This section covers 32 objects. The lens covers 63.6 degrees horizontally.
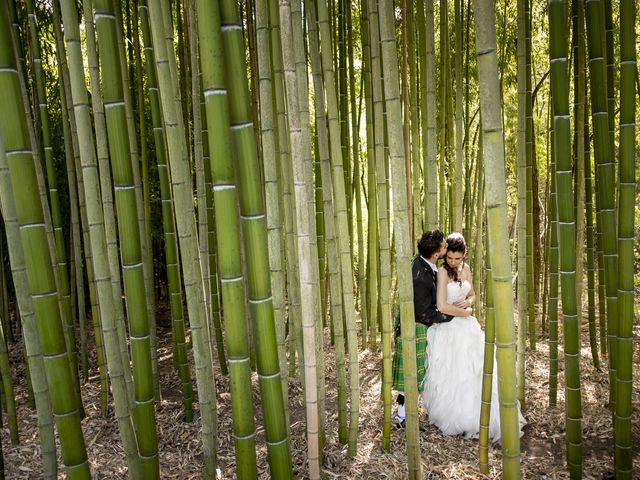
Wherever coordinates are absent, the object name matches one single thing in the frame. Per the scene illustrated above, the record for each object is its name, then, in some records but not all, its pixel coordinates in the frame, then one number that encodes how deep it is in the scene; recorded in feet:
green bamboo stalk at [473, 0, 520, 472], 3.79
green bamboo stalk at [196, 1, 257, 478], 3.30
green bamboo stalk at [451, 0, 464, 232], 8.35
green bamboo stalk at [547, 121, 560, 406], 8.86
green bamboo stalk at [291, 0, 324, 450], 5.32
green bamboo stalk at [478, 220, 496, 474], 6.51
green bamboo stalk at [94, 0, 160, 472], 3.85
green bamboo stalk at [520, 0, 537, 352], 8.32
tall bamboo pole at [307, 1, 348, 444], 6.35
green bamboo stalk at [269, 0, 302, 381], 6.16
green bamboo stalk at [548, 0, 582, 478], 5.11
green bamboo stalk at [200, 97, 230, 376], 9.81
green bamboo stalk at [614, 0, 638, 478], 5.73
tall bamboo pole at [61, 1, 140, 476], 4.82
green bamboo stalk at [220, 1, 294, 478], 3.44
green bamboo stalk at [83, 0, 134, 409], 5.57
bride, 8.73
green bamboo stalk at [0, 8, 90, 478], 3.61
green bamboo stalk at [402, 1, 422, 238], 8.68
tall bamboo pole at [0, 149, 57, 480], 5.14
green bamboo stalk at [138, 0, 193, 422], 7.35
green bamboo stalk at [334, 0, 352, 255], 9.20
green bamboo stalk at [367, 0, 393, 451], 6.17
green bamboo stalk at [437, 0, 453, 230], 9.05
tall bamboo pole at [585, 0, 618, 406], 5.80
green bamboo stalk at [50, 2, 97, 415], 8.08
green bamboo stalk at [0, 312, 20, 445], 7.67
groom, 8.79
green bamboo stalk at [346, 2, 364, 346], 9.79
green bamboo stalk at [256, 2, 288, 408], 5.06
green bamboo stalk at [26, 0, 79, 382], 7.34
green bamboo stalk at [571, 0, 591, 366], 7.73
